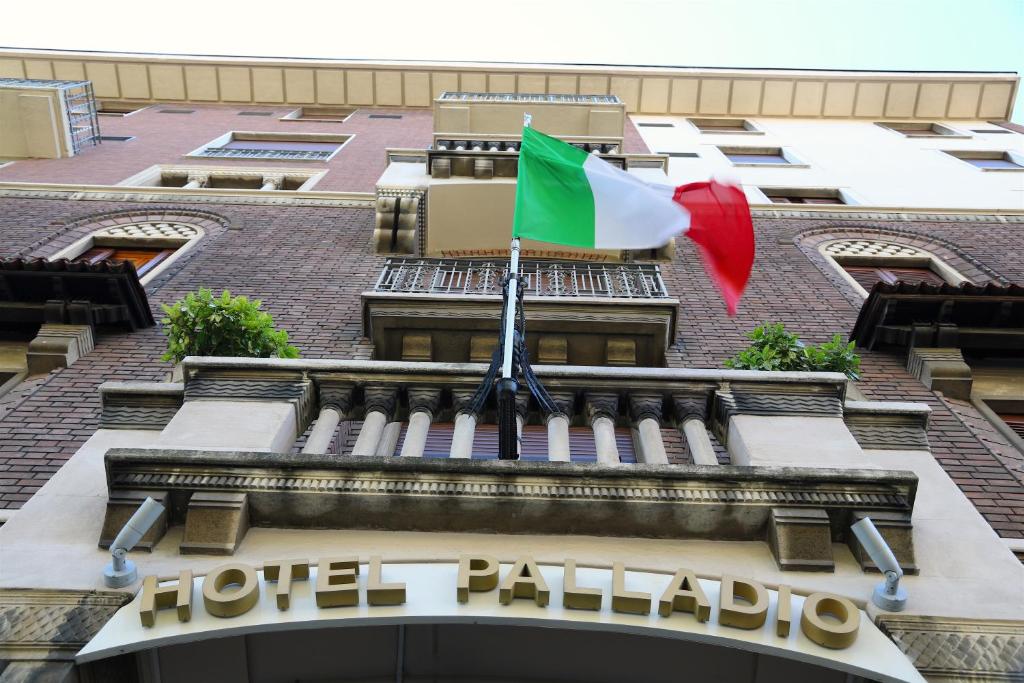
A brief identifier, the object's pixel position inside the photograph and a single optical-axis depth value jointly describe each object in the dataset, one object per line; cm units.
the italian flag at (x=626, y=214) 870
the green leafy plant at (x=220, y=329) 916
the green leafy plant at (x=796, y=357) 902
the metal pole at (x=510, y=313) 728
